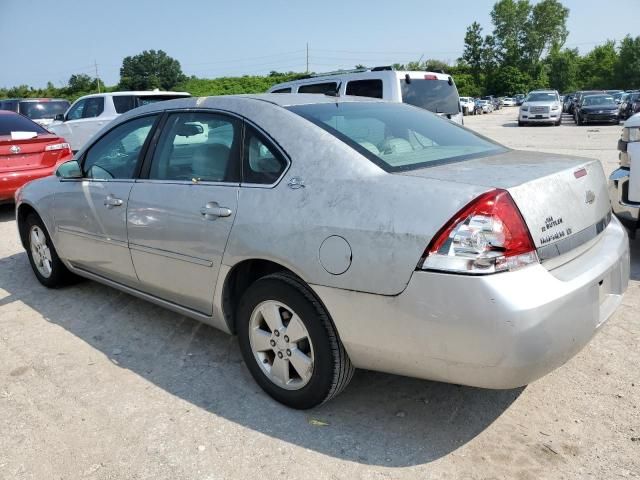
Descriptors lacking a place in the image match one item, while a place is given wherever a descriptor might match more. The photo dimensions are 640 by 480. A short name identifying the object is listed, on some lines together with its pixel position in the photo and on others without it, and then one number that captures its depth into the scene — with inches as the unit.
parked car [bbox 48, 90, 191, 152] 447.5
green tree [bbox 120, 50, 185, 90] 3523.6
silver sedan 82.5
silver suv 1018.1
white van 311.3
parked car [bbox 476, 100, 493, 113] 1934.8
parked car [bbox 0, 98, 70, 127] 576.4
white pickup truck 173.0
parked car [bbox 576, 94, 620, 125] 977.5
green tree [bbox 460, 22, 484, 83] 3820.9
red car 287.4
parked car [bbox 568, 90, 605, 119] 1067.2
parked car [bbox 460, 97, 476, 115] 1797.0
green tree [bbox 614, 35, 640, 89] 2766.2
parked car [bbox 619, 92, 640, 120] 981.9
